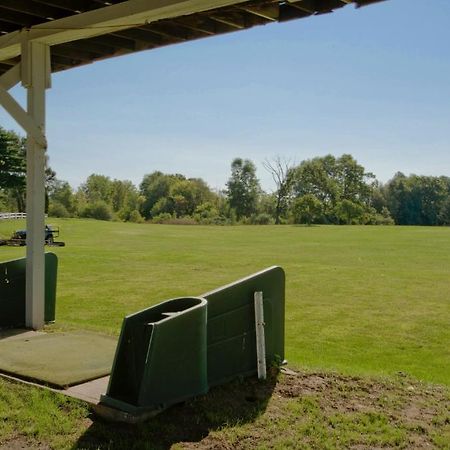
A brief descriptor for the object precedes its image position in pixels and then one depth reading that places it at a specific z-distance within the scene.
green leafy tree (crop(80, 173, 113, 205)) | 87.50
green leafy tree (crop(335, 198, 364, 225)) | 72.27
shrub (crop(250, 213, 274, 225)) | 71.00
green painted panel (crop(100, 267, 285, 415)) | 3.75
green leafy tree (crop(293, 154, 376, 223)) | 77.69
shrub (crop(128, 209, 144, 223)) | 72.72
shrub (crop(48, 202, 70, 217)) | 66.22
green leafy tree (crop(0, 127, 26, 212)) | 44.80
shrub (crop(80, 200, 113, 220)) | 71.12
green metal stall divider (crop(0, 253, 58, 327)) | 6.57
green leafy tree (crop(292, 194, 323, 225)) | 62.91
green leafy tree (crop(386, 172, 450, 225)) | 84.50
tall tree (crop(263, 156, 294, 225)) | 74.81
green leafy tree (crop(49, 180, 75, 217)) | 70.94
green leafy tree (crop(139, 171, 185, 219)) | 85.44
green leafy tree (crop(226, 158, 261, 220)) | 80.69
